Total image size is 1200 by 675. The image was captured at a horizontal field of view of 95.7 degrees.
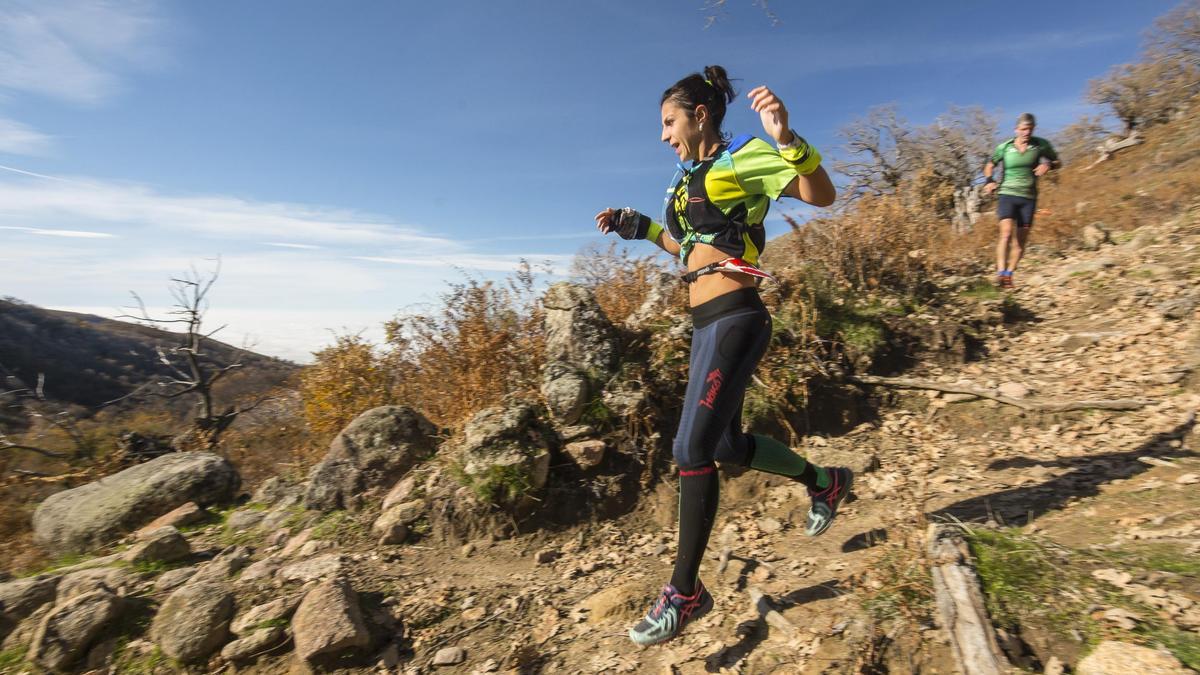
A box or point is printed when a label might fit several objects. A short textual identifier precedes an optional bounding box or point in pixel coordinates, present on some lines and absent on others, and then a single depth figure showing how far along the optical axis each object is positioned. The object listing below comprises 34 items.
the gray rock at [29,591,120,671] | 3.08
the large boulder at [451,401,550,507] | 3.92
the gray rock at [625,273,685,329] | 5.02
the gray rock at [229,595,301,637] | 3.03
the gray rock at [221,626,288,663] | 2.92
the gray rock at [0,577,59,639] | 3.44
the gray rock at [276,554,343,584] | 3.48
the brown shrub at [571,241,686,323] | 5.53
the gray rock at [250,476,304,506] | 4.88
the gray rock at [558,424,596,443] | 4.28
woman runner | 2.40
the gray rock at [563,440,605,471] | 4.16
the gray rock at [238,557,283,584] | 3.50
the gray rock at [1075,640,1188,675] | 1.62
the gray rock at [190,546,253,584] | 3.53
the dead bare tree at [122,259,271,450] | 9.11
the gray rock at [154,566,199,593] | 3.63
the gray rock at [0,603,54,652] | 3.32
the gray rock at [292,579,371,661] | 2.79
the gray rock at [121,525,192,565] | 3.88
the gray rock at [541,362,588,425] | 4.32
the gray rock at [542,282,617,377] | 4.63
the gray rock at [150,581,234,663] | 3.00
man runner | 6.27
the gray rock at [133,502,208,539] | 4.71
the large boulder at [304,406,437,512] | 4.39
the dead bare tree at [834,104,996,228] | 16.47
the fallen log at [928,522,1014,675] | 1.83
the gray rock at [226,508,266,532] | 4.54
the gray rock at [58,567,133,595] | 3.54
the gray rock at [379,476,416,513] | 4.22
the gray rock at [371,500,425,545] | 3.91
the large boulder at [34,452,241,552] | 4.72
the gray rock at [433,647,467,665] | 2.81
